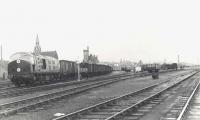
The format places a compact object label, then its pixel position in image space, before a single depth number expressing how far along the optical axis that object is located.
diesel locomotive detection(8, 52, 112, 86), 30.34
